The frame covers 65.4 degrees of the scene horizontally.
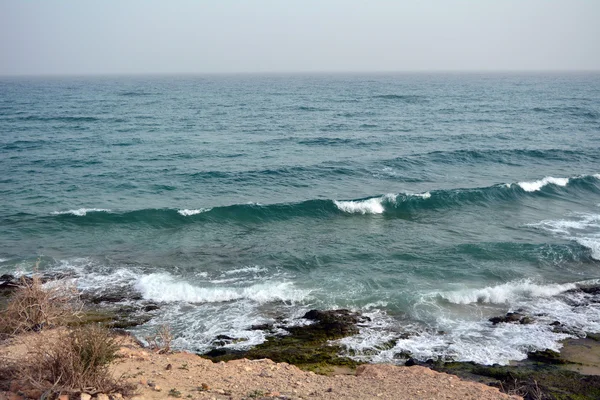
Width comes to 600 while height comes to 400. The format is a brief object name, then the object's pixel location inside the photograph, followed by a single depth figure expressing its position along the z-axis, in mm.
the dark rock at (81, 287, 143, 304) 15602
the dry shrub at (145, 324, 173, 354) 11266
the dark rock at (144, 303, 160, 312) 15220
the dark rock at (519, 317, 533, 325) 14445
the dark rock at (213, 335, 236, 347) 13211
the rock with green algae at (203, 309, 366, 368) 12219
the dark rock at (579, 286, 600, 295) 16547
